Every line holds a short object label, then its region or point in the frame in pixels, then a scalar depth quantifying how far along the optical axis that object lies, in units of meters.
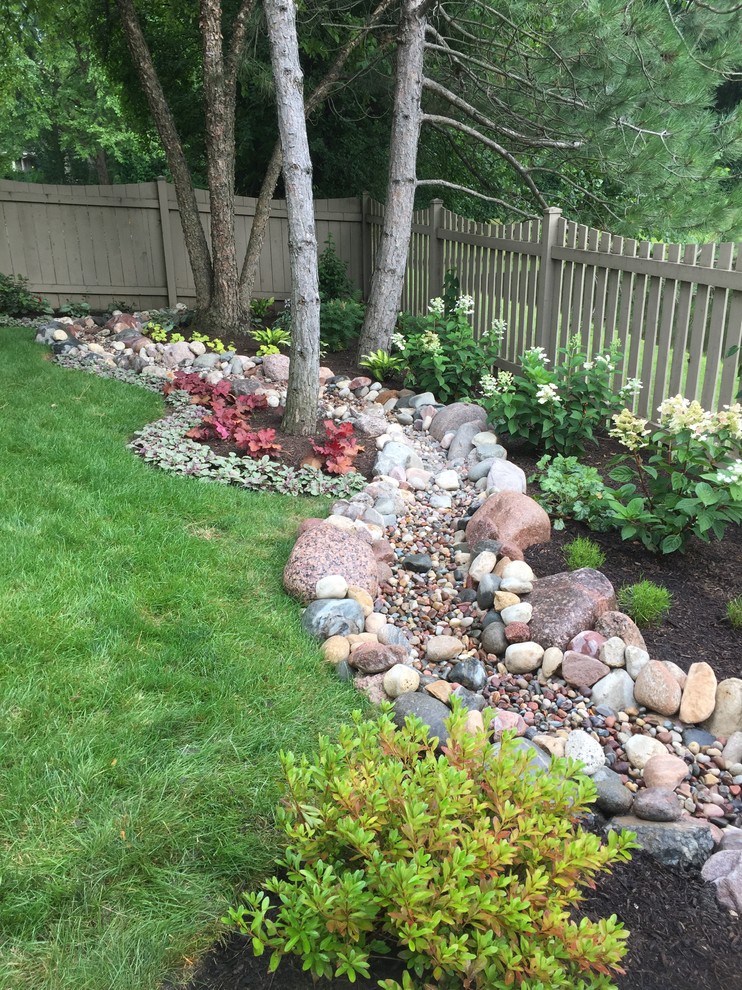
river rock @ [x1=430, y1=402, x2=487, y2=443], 5.59
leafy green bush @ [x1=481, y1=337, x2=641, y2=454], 4.65
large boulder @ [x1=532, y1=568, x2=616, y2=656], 3.19
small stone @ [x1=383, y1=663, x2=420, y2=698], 2.94
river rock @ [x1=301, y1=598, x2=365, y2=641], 3.25
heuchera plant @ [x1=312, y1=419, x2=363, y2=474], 4.85
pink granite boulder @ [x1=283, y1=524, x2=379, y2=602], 3.49
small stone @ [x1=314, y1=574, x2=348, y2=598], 3.43
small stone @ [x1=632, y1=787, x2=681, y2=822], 2.39
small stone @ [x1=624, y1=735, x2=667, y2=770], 2.69
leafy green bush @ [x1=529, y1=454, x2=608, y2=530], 3.96
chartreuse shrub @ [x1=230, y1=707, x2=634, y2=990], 1.56
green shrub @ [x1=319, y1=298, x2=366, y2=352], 7.72
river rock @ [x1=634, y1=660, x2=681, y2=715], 2.86
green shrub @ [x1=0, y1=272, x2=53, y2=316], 8.83
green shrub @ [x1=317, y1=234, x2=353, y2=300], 9.33
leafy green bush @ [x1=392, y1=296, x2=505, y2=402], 6.03
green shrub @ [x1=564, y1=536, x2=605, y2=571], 3.60
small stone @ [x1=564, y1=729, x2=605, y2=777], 2.67
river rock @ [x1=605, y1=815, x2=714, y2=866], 2.26
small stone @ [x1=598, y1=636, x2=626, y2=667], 3.03
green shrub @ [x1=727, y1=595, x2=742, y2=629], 3.18
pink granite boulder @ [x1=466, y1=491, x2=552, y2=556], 3.89
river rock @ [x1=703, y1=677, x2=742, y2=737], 2.78
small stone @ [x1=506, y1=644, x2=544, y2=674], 3.14
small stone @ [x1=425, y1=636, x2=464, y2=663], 3.25
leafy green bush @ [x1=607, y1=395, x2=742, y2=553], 3.34
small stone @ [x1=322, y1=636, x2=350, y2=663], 3.11
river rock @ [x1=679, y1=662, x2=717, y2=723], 2.82
